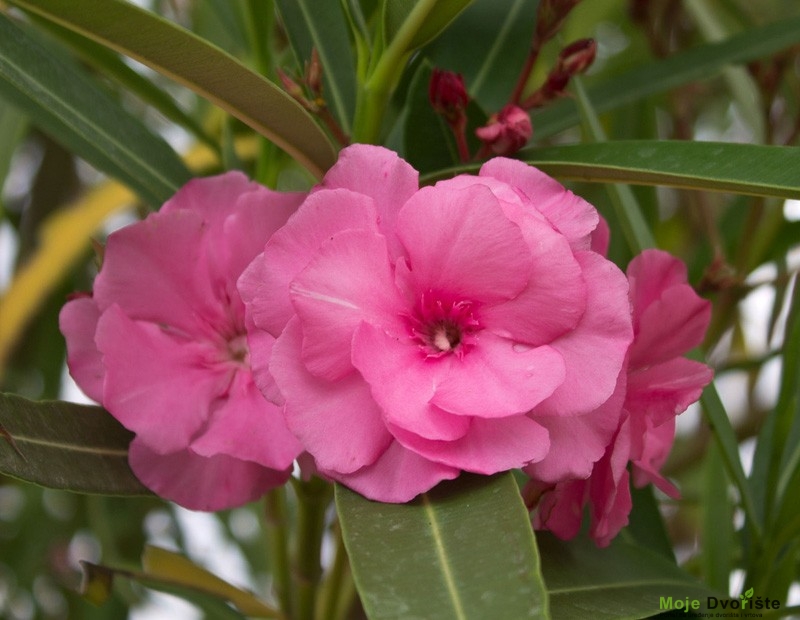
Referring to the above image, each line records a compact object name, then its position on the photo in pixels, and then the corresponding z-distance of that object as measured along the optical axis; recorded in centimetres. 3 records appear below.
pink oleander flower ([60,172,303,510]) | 26
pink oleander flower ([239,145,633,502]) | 24
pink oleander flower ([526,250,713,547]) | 25
